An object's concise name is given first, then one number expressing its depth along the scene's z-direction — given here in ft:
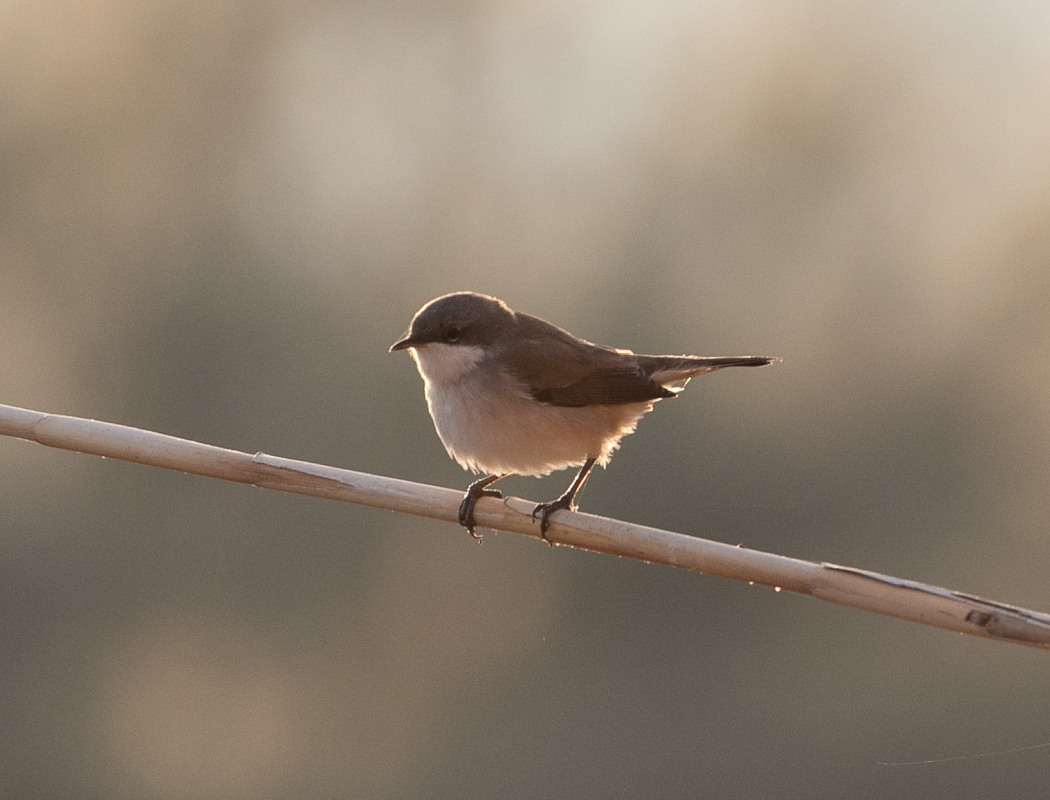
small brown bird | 29.35
